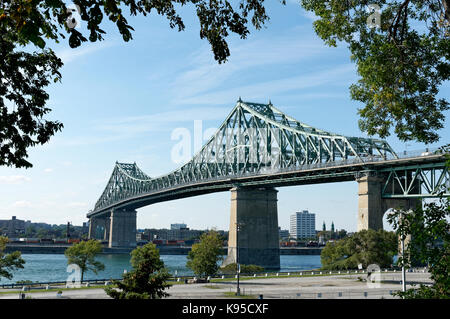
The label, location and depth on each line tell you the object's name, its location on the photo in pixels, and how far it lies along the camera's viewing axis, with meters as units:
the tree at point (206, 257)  66.25
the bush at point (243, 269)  79.62
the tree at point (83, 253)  67.88
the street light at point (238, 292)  45.83
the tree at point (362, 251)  71.38
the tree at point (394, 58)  16.86
